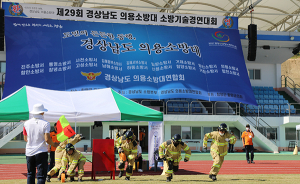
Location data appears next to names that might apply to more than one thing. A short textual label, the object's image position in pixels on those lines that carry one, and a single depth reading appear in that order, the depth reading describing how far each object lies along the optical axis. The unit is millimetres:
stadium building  29000
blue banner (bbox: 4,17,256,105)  28000
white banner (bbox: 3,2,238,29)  29438
